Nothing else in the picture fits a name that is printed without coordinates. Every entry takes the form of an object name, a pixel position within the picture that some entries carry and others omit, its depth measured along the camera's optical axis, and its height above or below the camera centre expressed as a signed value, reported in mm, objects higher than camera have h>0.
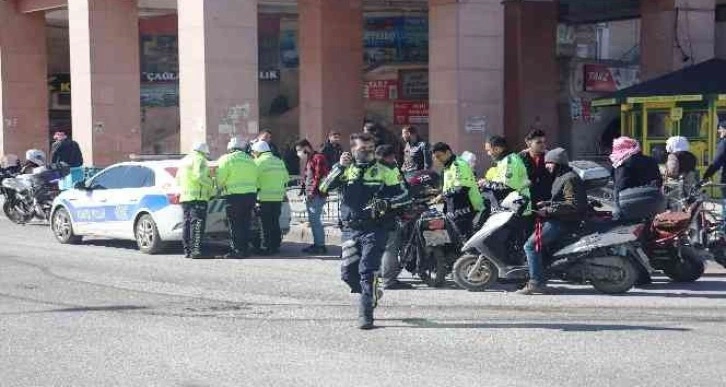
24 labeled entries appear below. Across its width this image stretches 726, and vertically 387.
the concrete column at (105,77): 26000 +899
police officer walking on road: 9320 -871
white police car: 15188 -1428
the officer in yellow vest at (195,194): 14570 -1115
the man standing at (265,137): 16512 -390
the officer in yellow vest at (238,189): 14695 -1061
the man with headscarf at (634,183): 11422 -819
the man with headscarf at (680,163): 13336 -672
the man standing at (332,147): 18250 -601
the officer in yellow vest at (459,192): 11984 -916
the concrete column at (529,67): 30188 +1246
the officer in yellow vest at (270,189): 15109 -1098
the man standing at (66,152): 22031 -794
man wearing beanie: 10953 -1109
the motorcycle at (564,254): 11125 -1519
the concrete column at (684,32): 24922 +1807
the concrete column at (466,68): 22797 +919
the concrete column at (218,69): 21984 +911
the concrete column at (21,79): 31391 +1038
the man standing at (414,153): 17031 -668
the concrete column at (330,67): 28109 +1194
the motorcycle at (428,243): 11836 -1471
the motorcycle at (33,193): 20344 -1507
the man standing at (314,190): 15352 -1127
